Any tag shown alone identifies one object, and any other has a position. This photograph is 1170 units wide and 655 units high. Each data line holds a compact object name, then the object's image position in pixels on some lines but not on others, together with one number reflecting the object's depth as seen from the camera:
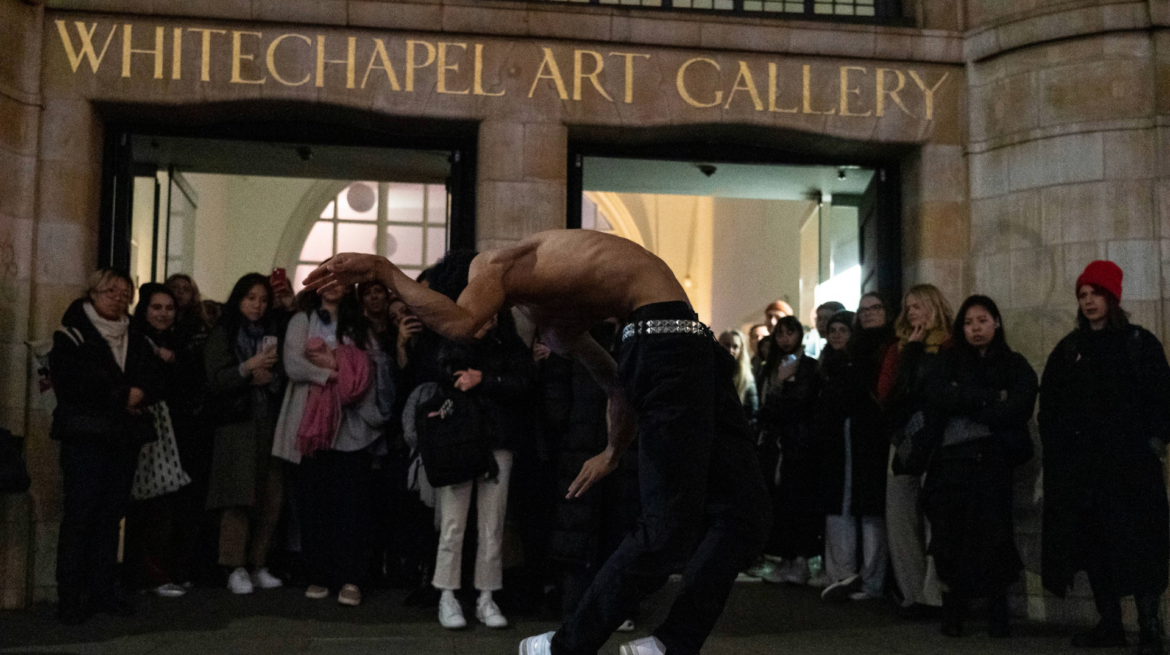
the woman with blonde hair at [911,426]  7.76
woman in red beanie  7.09
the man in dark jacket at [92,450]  7.26
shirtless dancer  4.84
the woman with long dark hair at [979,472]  7.31
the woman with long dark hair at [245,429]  8.07
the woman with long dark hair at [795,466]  9.02
